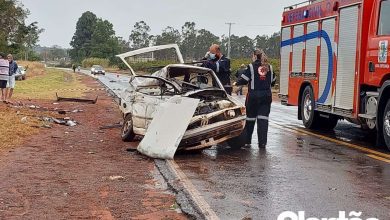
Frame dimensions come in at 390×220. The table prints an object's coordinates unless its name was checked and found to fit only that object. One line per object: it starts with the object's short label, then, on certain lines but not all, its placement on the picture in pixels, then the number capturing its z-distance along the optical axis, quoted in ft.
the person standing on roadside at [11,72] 59.61
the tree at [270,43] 316.19
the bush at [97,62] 385.91
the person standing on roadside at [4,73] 55.52
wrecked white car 30.12
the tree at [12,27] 198.90
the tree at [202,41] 365.81
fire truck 32.19
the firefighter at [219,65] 37.93
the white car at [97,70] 235.28
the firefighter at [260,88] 34.22
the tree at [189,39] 365.20
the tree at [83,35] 457.27
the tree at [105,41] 402.72
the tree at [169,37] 368.89
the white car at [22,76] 143.60
